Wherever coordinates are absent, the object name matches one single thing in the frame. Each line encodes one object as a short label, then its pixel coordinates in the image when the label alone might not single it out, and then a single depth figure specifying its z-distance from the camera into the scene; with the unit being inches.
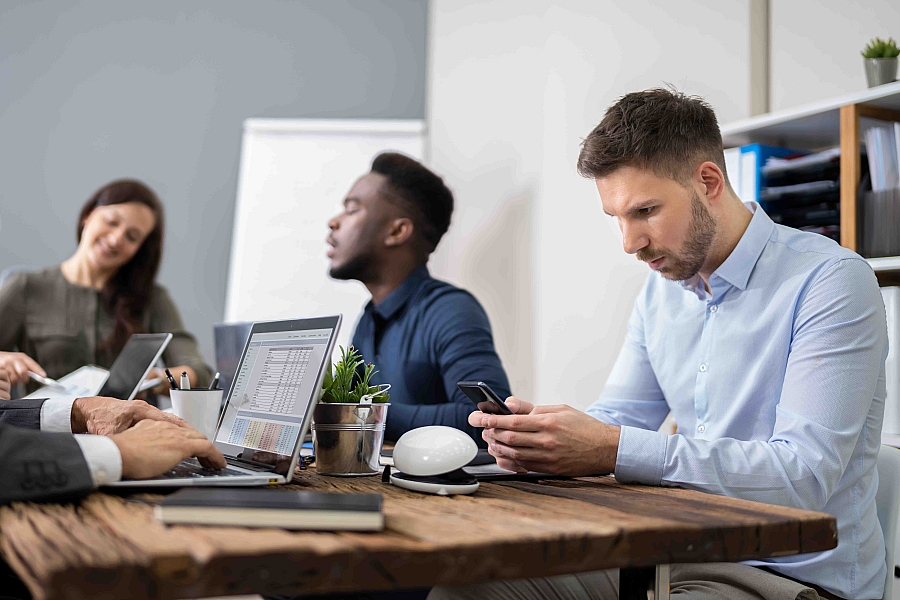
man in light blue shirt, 45.9
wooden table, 24.4
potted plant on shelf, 80.5
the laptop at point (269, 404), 41.6
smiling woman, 122.3
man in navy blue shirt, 84.3
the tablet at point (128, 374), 72.9
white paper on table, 82.6
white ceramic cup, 60.0
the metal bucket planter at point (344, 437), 47.0
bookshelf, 80.0
